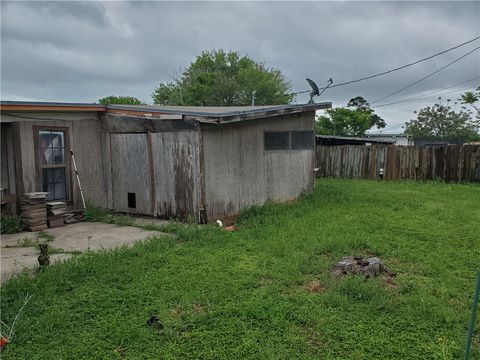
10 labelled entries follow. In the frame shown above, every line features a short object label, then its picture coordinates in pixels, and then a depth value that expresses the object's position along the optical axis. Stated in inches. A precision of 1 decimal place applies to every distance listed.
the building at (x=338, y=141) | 674.2
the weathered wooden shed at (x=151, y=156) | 275.3
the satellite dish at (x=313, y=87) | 462.4
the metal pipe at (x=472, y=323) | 90.6
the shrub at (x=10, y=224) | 256.5
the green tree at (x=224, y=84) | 1049.5
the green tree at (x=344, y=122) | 1205.1
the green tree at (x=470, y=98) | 595.5
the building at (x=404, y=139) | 1230.9
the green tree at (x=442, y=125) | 1455.5
